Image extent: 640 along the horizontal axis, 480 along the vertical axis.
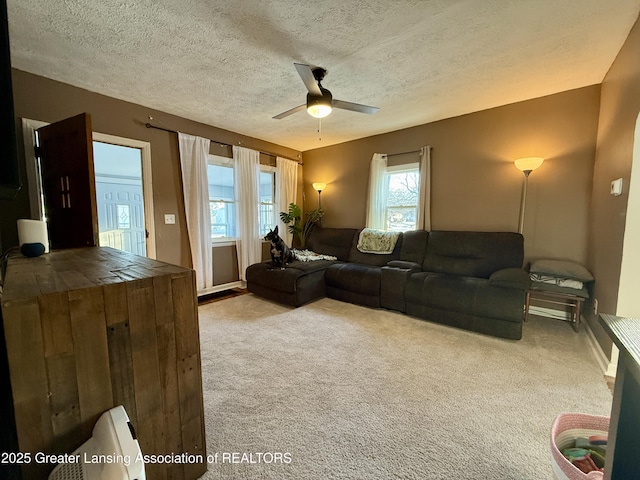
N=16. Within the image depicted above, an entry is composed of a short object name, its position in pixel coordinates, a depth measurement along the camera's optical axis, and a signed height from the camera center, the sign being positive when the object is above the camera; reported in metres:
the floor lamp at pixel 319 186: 4.92 +0.62
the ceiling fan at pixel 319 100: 2.07 +1.08
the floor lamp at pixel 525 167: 2.79 +0.58
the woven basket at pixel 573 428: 1.10 -0.93
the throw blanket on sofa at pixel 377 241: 3.88 -0.36
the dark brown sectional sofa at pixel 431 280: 2.50 -0.75
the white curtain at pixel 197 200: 3.57 +0.25
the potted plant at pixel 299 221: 4.91 -0.07
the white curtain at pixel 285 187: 4.89 +0.61
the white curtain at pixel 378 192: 4.25 +0.44
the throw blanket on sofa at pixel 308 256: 4.01 -0.64
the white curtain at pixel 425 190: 3.78 +0.42
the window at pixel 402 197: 4.10 +0.36
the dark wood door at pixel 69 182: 2.07 +0.31
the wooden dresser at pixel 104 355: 0.73 -0.47
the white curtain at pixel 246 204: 4.19 +0.23
